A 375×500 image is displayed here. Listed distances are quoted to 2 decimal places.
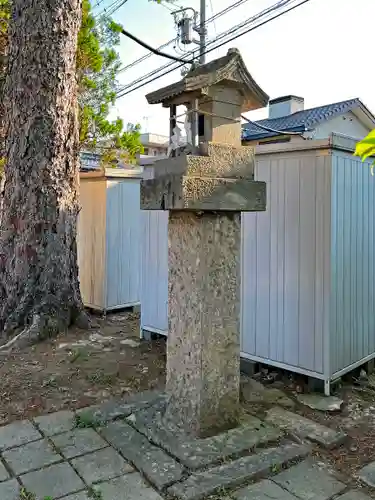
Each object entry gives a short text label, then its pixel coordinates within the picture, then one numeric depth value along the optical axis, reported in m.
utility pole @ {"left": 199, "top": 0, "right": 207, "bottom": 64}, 10.02
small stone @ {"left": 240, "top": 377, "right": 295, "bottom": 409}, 2.98
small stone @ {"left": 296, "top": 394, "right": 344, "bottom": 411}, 2.93
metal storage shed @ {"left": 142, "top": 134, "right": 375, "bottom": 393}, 3.09
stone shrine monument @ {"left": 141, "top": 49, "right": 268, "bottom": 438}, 2.38
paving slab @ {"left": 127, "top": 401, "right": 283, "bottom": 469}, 2.21
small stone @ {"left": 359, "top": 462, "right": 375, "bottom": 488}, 2.11
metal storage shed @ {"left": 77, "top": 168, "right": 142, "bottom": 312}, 5.38
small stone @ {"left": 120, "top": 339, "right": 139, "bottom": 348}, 4.25
